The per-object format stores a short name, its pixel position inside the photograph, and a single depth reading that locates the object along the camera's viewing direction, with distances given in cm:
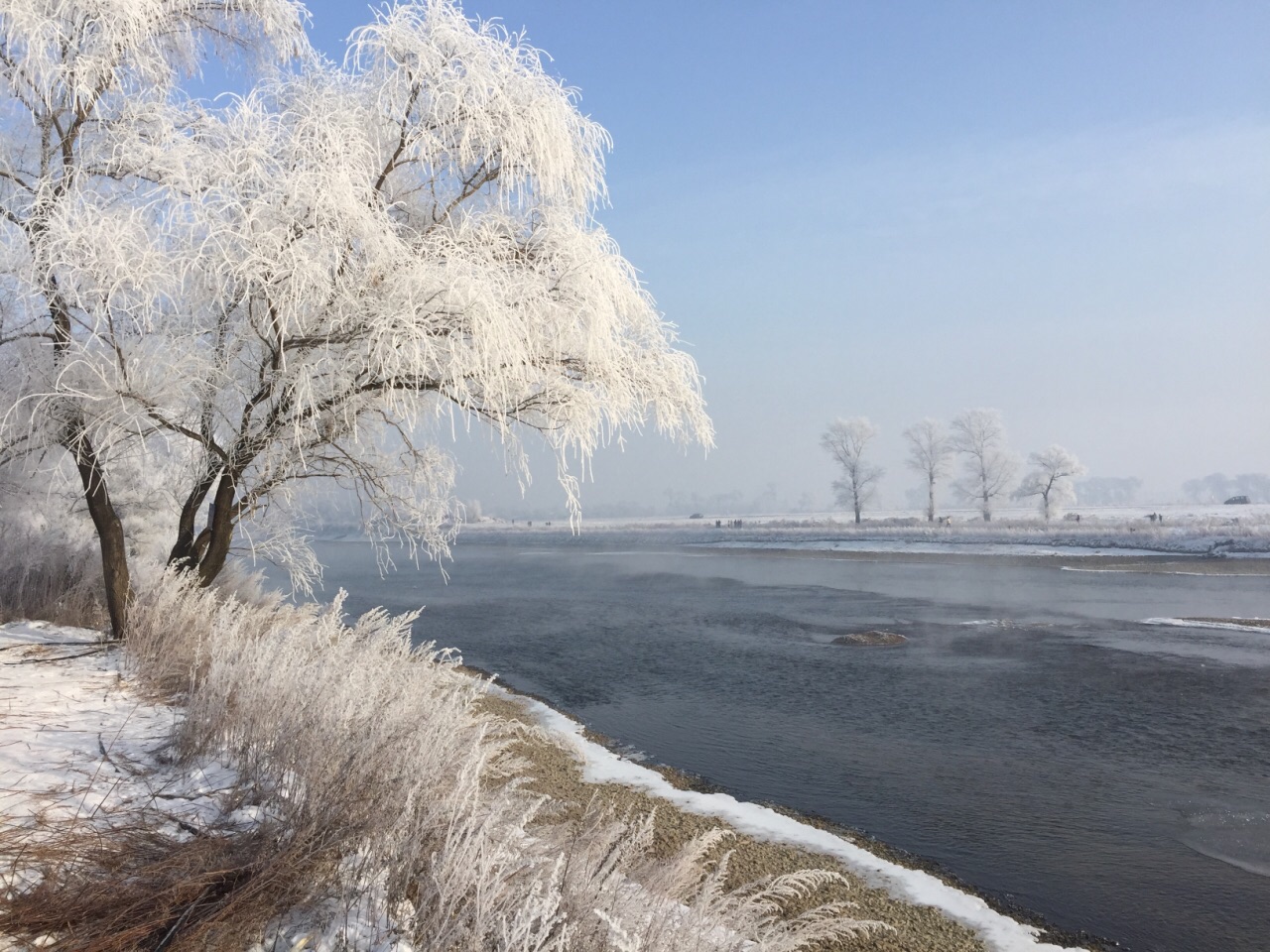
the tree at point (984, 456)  6369
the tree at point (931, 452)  6806
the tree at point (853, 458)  6900
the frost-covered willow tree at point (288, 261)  650
